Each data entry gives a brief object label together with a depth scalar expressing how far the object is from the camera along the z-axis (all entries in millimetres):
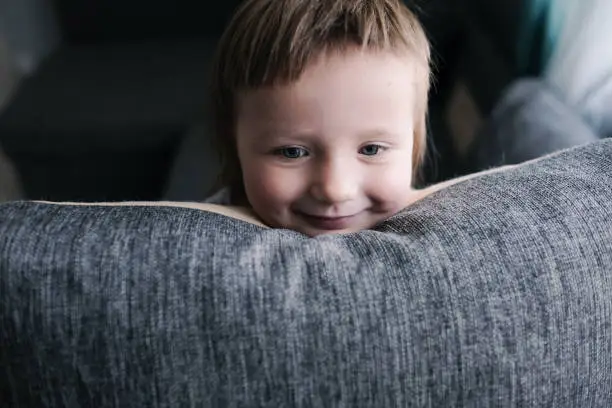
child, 659
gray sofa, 472
